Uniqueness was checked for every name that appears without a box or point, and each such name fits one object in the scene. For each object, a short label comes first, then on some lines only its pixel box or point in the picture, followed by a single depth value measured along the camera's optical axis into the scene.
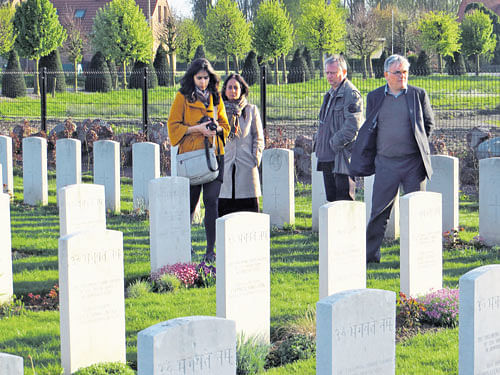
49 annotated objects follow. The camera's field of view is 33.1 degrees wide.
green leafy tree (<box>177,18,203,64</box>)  45.69
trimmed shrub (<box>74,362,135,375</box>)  5.24
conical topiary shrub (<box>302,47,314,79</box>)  43.58
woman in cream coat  8.51
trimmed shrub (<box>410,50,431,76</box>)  40.28
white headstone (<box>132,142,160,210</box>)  11.34
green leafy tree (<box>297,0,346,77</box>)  41.00
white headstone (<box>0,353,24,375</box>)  3.55
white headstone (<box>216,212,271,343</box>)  5.73
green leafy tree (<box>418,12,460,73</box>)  42.59
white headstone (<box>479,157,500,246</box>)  9.31
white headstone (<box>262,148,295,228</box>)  10.42
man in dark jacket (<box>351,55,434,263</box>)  7.85
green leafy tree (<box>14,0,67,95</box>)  33.03
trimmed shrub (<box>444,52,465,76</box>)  45.30
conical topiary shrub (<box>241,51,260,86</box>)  33.16
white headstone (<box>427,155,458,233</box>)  9.62
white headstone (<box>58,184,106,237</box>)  7.59
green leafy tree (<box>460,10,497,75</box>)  45.81
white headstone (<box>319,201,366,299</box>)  6.27
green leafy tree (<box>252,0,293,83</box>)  39.53
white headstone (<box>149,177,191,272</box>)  7.71
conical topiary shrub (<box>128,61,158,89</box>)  32.75
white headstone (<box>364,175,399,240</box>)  9.76
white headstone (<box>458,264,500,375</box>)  4.69
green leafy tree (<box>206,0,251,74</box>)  40.88
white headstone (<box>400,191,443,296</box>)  6.75
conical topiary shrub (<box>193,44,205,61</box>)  47.49
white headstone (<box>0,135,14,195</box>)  12.81
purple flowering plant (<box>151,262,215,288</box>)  7.55
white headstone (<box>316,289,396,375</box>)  4.16
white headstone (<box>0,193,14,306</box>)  6.91
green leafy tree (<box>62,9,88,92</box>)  40.03
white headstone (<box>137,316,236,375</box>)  3.66
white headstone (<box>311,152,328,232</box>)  10.31
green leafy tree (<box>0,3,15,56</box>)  37.50
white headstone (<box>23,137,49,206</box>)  12.38
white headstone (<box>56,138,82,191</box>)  12.24
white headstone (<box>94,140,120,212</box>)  11.80
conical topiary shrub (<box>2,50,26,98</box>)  32.00
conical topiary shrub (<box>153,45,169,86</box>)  39.22
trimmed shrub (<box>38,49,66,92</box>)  34.88
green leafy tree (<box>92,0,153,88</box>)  37.16
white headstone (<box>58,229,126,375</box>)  5.34
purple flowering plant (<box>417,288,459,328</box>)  6.48
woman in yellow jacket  8.13
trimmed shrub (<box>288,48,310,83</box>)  36.56
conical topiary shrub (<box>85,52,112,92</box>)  33.91
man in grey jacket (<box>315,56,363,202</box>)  8.25
